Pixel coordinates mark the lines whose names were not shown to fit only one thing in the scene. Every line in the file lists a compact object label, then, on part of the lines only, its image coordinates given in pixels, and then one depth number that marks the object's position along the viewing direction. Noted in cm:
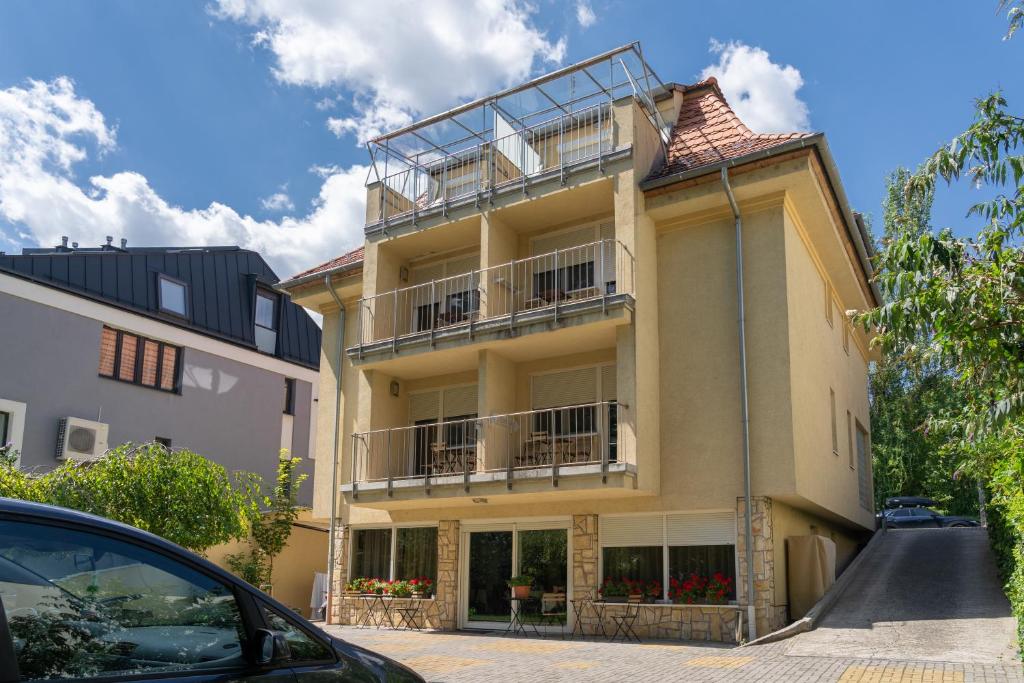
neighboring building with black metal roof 2252
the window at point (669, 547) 1522
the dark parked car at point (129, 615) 279
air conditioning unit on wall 2262
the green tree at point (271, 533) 2255
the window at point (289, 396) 3059
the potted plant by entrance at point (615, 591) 1566
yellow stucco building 1534
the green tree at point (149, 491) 1346
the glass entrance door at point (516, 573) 1662
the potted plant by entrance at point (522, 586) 1678
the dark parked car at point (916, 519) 3206
